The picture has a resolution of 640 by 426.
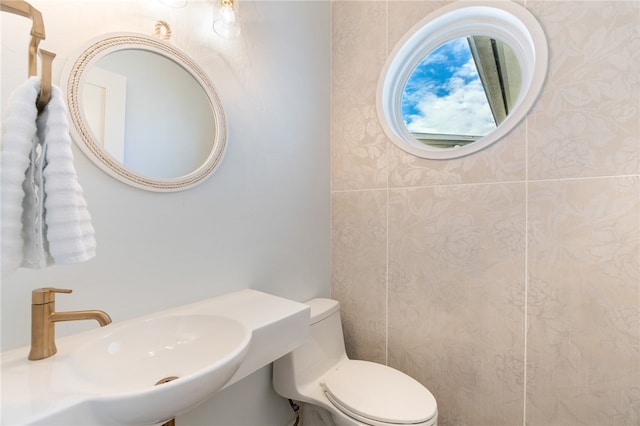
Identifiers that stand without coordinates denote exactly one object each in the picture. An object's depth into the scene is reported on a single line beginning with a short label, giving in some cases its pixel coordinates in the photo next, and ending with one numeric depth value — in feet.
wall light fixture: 3.41
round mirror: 2.56
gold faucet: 2.02
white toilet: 3.42
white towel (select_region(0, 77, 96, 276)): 1.62
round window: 4.14
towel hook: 1.74
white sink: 1.60
